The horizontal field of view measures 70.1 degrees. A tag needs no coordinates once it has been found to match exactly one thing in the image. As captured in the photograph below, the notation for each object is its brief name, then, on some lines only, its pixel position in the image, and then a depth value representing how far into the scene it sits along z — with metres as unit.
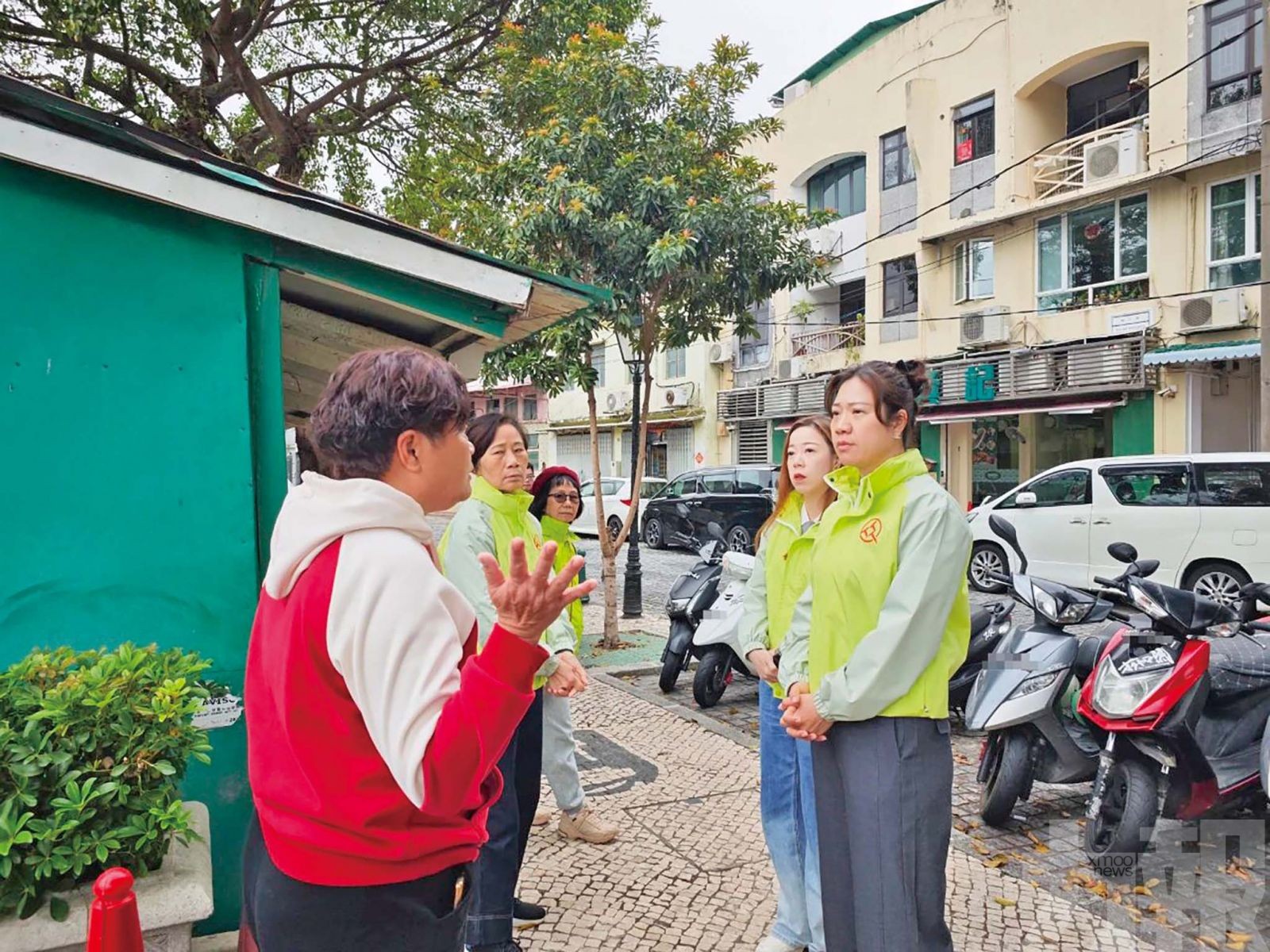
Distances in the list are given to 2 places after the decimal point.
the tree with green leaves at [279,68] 9.44
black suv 15.91
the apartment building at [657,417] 26.66
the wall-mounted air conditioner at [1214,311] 14.09
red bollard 1.36
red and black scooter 3.63
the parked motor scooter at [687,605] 6.65
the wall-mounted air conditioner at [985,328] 17.61
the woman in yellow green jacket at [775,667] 2.97
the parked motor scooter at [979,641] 5.08
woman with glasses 3.72
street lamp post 9.76
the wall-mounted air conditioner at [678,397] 27.12
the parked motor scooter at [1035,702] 4.00
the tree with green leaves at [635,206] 7.32
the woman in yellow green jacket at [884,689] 2.25
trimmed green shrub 2.00
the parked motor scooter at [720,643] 6.19
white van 9.59
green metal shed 2.59
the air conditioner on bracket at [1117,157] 15.37
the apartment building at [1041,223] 14.59
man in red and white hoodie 1.32
